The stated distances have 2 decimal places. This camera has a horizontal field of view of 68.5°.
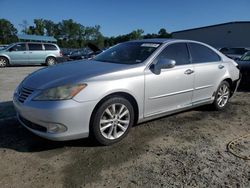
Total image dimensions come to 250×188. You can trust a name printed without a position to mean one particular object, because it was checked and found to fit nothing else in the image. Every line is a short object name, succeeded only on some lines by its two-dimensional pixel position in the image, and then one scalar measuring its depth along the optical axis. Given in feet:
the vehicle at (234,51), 38.60
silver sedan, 7.52
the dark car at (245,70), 18.22
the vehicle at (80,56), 34.96
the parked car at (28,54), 37.76
